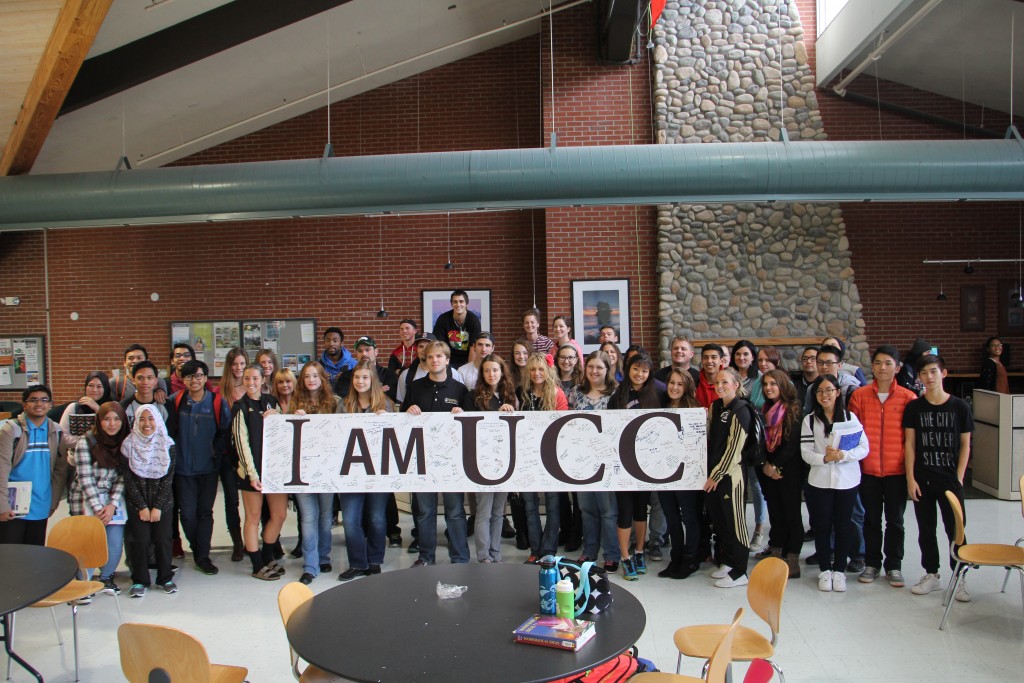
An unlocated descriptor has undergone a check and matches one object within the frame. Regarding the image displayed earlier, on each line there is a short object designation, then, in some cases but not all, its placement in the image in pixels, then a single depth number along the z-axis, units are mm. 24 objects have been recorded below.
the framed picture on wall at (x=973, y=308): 9508
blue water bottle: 2910
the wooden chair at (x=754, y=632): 3240
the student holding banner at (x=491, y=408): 5305
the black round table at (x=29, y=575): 3164
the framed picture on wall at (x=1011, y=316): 9484
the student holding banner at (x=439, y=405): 5301
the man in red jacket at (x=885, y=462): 4957
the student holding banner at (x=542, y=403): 5277
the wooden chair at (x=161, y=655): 2738
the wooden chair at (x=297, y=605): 3020
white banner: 5109
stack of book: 2654
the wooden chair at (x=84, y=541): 4250
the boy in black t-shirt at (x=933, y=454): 4730
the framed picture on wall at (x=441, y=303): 9883
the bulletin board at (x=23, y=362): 10477
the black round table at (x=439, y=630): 2519
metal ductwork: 6293
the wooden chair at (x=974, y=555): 4301
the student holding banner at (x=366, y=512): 5340
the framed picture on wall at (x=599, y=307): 9094
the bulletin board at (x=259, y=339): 10078
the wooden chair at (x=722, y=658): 2691
